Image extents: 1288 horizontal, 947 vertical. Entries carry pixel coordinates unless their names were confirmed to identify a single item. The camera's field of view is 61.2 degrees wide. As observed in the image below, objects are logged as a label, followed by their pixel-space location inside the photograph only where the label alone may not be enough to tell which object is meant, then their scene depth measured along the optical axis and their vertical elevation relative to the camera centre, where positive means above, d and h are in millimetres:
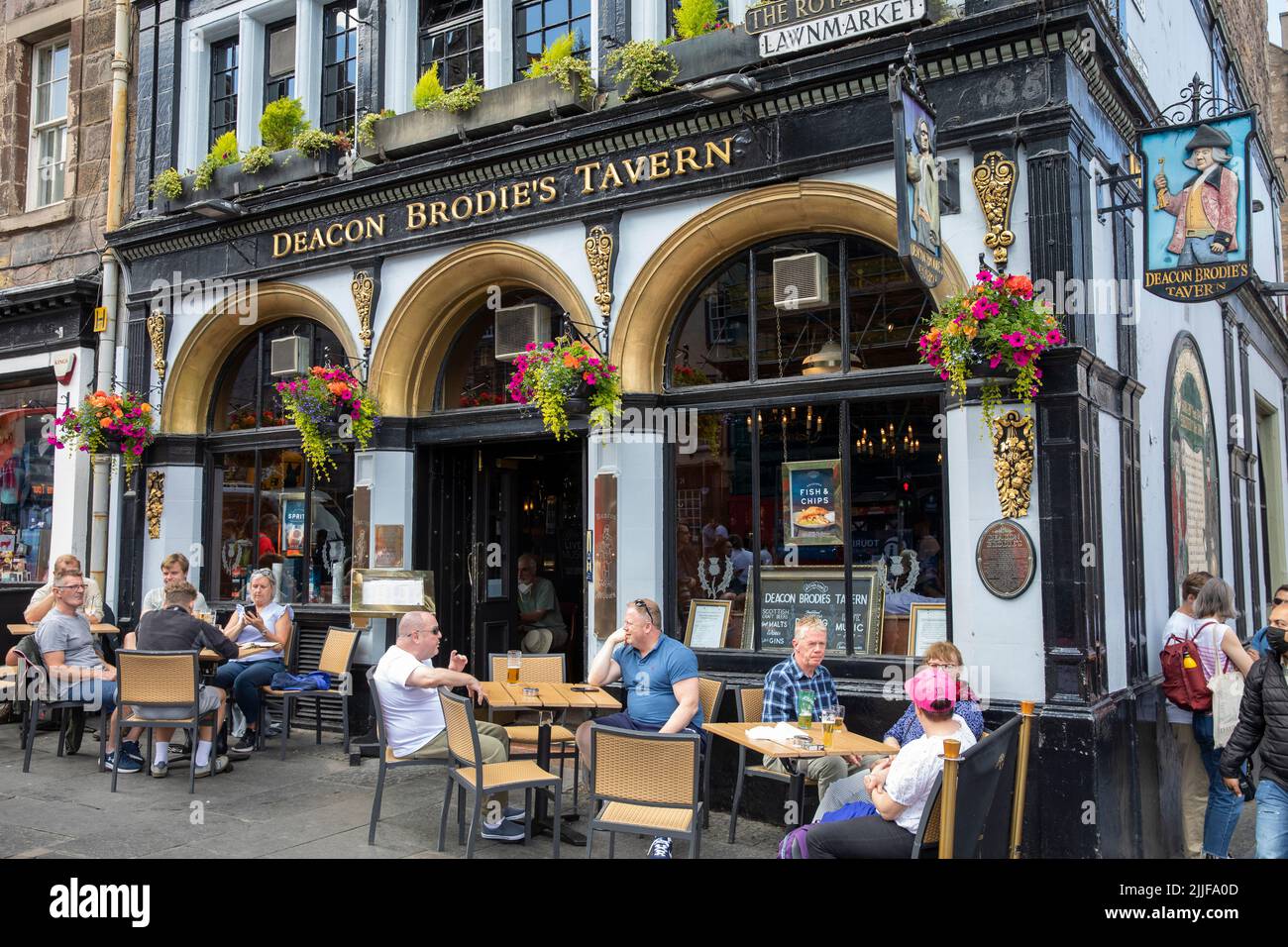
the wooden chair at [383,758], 6844 -1282
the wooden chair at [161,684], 7961 -901
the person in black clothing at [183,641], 8445 -625
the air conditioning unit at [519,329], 9711 +2056
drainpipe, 12289 +3283
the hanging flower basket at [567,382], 8586 +1387
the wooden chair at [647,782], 5441 -1142
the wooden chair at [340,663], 9938 -953
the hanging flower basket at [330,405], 10039 +1428
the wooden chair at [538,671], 8055 -873
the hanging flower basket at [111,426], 11562 +1443
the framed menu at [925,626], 7625 -507
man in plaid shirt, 6594 -792
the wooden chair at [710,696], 7457 -961
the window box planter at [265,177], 10797 +3946
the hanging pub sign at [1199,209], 7852 +2477
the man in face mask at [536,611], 11195 -558
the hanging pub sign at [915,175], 6531 +2355
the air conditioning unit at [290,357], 11250 +2098
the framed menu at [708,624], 8516 -535
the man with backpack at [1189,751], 7895 -1606
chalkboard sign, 7914 -357
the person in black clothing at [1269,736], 5441 -942
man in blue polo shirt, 6914 -755
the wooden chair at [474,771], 6105 -1269
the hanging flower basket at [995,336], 6668 +1341
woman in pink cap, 4902 -1091
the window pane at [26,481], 13484 +1011
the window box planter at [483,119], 9156 +3874
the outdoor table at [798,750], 5801 -1042
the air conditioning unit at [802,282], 8172 +2060
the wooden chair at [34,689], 8797 -1039
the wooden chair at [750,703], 7680 -1039
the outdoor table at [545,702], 6969 -938
